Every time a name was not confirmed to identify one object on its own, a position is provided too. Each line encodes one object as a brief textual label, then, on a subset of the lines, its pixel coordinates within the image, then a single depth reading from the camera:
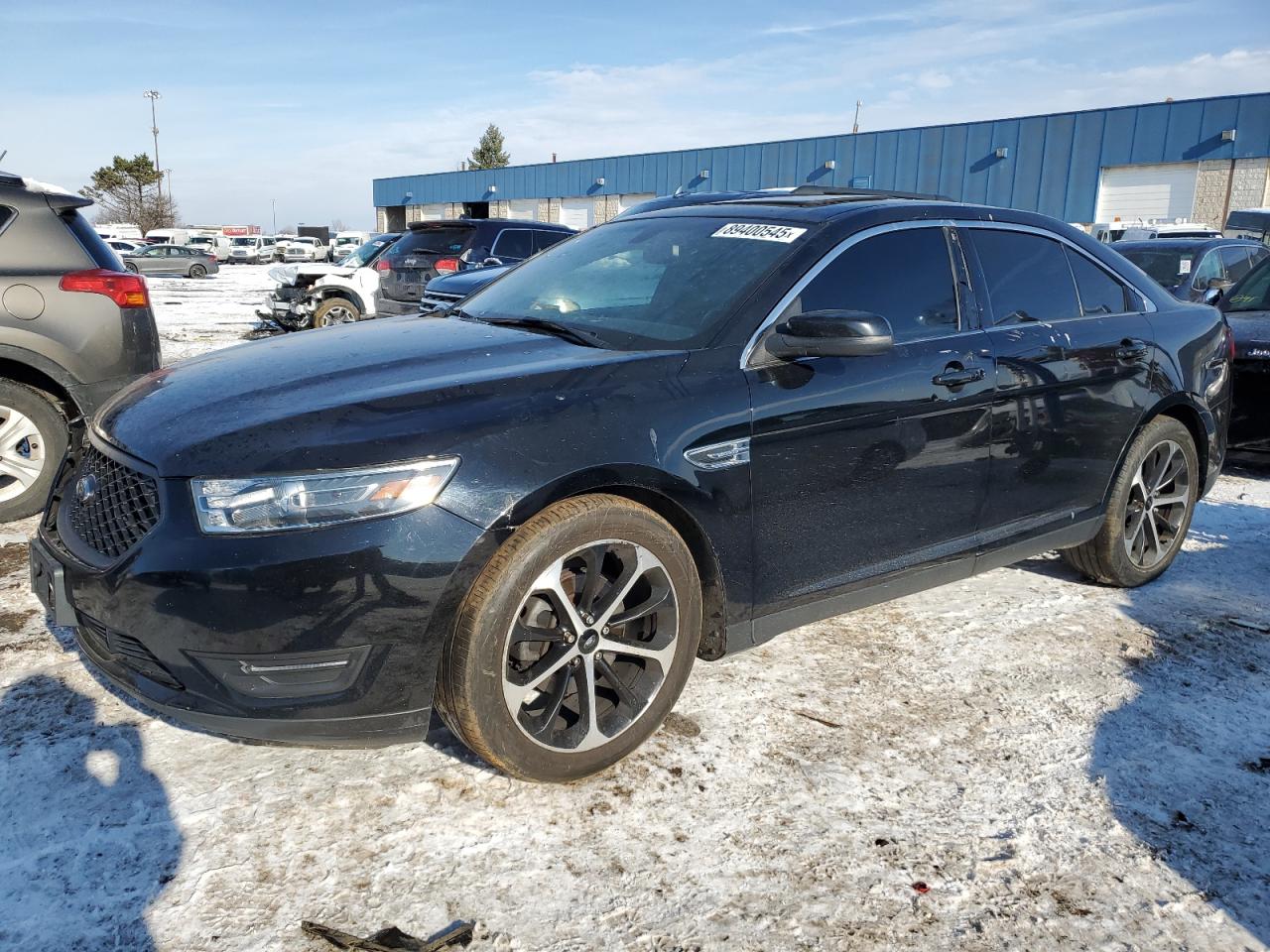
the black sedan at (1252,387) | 6.44
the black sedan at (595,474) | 2.39
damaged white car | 12.92
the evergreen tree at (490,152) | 79.00
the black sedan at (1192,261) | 10.36
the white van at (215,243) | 51.31
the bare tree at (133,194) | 61.69
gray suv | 4.80
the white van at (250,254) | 52.34
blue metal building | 26.86
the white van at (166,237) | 49.53
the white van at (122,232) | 49.70
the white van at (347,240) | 47.95
